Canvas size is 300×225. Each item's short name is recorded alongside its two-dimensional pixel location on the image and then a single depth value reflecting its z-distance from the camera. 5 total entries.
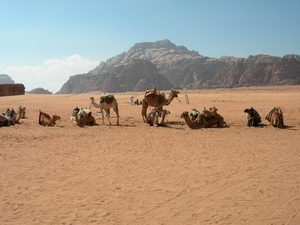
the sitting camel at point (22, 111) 16.72
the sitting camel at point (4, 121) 14.28
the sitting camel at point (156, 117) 14.78
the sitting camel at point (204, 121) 14.05
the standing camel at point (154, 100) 16.23
